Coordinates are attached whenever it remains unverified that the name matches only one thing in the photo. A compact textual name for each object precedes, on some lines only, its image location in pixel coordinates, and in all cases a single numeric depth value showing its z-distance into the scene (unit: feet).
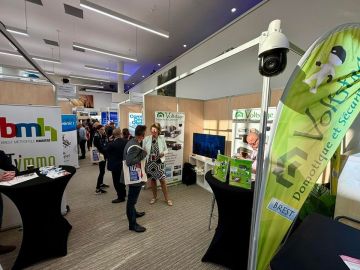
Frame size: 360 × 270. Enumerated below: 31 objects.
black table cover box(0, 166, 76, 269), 5.84
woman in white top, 10.78
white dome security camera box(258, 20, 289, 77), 3.44
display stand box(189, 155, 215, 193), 13.38
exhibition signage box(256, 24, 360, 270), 3.64
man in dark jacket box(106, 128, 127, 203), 10.56
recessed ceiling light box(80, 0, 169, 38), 11.03
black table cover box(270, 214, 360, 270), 2.72
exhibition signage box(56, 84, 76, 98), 16.31
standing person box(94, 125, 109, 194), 12.51
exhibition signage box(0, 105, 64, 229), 8.01
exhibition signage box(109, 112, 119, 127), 34.05
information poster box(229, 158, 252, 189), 5.18
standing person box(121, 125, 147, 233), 7.83
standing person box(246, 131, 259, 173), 9.33
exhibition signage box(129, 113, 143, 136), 23.81
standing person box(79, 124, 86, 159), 22.83
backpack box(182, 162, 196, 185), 14.55
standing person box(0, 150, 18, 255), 6.77
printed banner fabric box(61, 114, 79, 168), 17.90
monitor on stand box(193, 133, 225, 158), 12.52
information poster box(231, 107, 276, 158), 10.89
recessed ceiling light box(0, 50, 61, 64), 22.75
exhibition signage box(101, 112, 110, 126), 37.50
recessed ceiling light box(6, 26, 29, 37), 15.53
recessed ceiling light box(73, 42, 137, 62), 18.29
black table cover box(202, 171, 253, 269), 5.31
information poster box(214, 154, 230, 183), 5.66
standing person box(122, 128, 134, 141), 13.04
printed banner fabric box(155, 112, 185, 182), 13.57
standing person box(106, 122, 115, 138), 14.48
